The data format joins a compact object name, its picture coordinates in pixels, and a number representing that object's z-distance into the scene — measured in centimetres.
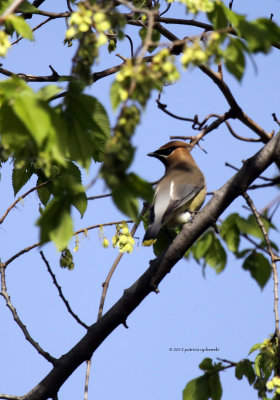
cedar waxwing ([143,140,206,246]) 1177
